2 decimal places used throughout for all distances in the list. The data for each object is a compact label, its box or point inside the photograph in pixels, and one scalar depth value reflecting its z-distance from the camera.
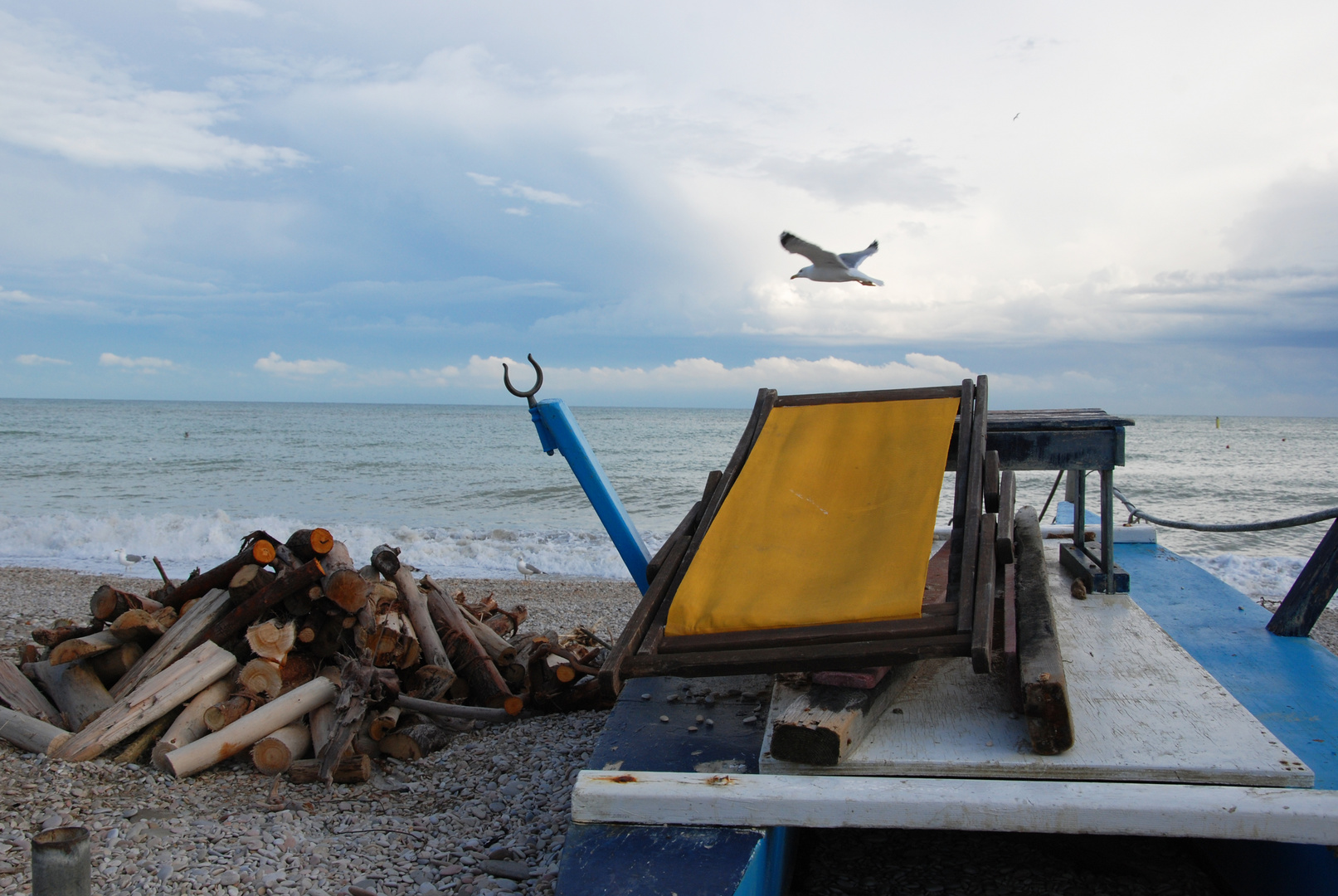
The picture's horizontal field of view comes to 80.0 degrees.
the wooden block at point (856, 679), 2.77
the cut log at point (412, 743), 4.02
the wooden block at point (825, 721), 2.48
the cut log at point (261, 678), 4.03
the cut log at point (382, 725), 3.99
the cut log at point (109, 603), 4.39
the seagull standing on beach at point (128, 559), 12.44
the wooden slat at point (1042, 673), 2.45
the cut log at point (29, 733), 3.74
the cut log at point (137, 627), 4.18
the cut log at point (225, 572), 4.25
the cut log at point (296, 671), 4.20
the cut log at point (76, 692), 4.08
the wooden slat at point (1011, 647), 2.86
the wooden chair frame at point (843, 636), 2.69
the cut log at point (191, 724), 3.73
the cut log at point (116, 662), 4.25
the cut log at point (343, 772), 3.69
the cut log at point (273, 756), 3.73
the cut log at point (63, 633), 4.42
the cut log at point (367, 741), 3.96
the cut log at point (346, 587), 4.18
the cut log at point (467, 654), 4.61
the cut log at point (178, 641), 4.06
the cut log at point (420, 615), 4.64
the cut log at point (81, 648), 4.11
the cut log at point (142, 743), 3.77
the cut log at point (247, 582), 4.27
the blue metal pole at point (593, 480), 4.64
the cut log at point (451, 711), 4.27
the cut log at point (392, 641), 4.28
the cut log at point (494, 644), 4.84
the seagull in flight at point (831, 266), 6.43
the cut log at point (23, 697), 4.02
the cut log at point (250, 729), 3.67
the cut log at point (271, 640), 4.11
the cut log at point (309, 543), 4.23
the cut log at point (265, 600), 4.20
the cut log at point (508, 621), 5.62
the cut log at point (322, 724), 3.88
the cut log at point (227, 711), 3.89
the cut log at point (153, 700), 3.71
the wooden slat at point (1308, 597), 4.32
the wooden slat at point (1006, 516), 3.33
